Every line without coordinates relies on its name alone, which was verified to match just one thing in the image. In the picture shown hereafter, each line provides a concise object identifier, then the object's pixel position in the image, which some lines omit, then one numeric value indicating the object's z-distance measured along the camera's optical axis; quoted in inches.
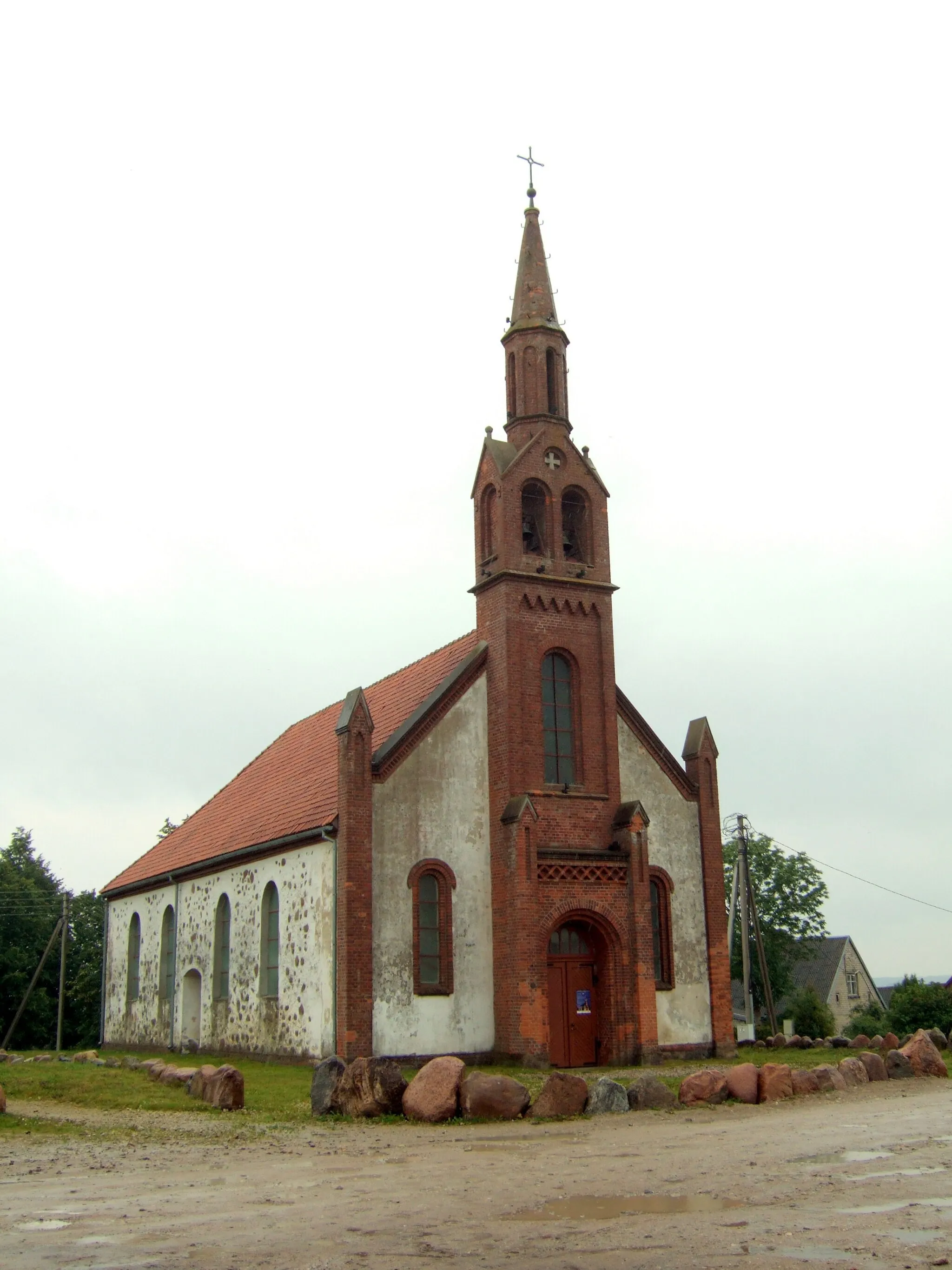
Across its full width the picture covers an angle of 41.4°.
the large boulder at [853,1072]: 863.1
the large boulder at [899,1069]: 916.6
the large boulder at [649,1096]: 745.6
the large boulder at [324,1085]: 735.5
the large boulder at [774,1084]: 775.1
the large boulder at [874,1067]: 892.6
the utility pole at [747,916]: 1828.2
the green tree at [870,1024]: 1726.1
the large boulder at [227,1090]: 774.5
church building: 1065.5
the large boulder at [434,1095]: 695.1
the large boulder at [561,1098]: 710.5
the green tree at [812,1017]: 1940.2
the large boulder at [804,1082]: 803.4
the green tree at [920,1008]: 1558.8
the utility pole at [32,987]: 2094.0
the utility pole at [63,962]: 2134.6
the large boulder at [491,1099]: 698.2
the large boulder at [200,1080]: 808.3
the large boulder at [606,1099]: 724.0
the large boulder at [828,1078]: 823.7
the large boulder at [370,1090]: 714.2
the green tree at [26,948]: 2252.7
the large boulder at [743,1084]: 768.9
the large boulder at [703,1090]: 762.2
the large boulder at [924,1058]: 923.4
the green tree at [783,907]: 2524.6
